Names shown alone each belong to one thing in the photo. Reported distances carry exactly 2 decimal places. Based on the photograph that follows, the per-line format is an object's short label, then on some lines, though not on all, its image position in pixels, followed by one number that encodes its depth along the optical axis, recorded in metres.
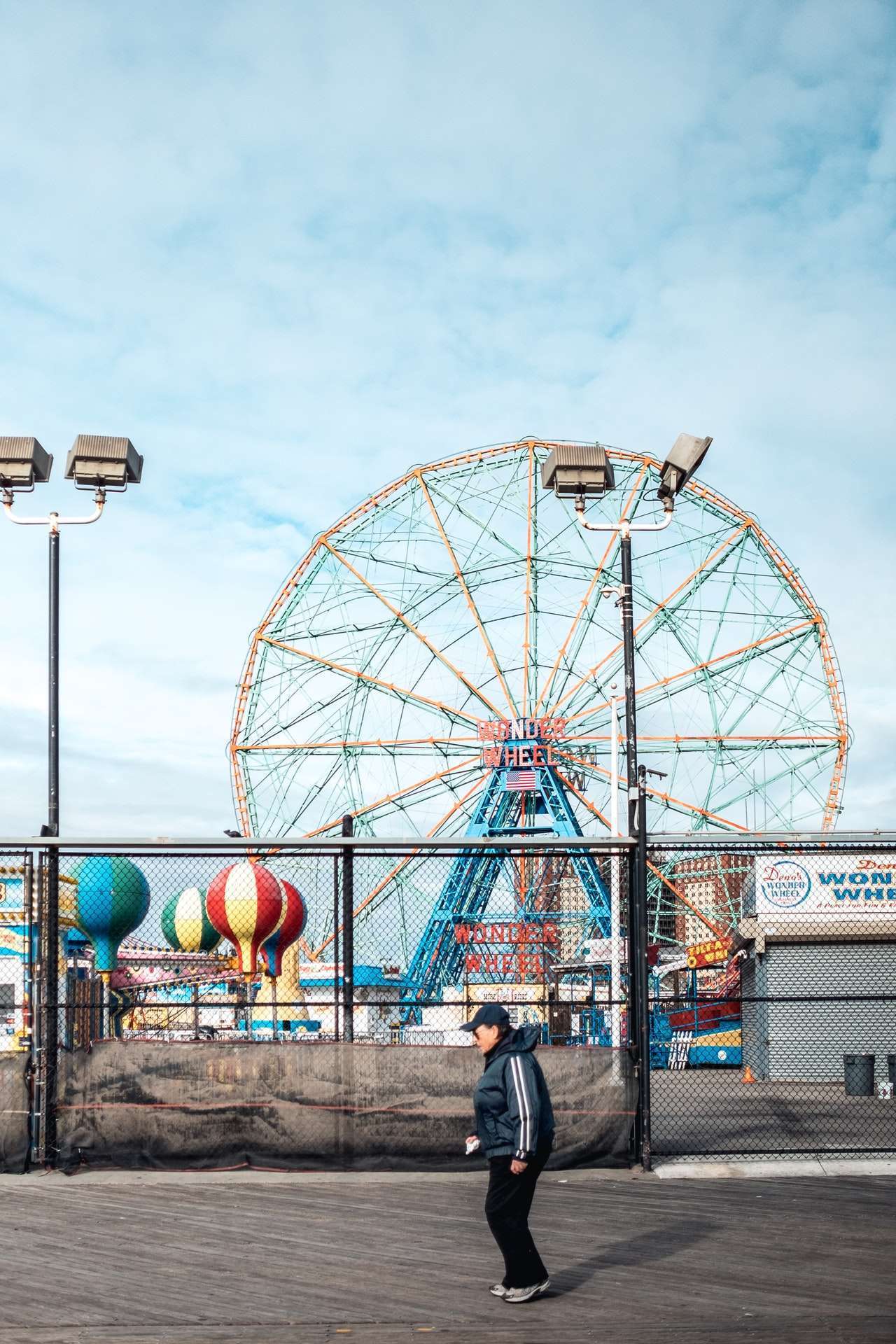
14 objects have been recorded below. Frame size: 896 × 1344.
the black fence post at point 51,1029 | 10.78
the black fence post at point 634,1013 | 10.93
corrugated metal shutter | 23.25
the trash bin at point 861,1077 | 19.94
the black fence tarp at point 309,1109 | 10.88
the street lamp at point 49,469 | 11.89
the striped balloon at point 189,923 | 40.34
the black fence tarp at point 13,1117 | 10.69
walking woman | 6.74
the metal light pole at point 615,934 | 15.91
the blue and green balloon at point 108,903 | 30.42
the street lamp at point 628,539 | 10.92
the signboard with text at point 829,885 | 23.77
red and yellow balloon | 31.56
